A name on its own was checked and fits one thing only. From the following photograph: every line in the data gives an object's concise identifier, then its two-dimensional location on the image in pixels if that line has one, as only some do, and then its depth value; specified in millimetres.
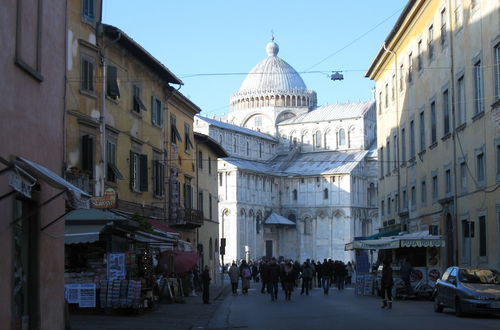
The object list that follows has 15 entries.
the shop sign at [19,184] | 10086
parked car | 20359
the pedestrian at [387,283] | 24953
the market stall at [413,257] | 31625
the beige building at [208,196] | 49969
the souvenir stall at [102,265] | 20422
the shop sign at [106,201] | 23438
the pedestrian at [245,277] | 44125
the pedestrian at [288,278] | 34500
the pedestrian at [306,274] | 38850
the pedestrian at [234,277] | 41969
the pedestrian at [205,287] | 30172
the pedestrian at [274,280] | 34362
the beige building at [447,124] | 28734
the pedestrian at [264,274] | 40578
